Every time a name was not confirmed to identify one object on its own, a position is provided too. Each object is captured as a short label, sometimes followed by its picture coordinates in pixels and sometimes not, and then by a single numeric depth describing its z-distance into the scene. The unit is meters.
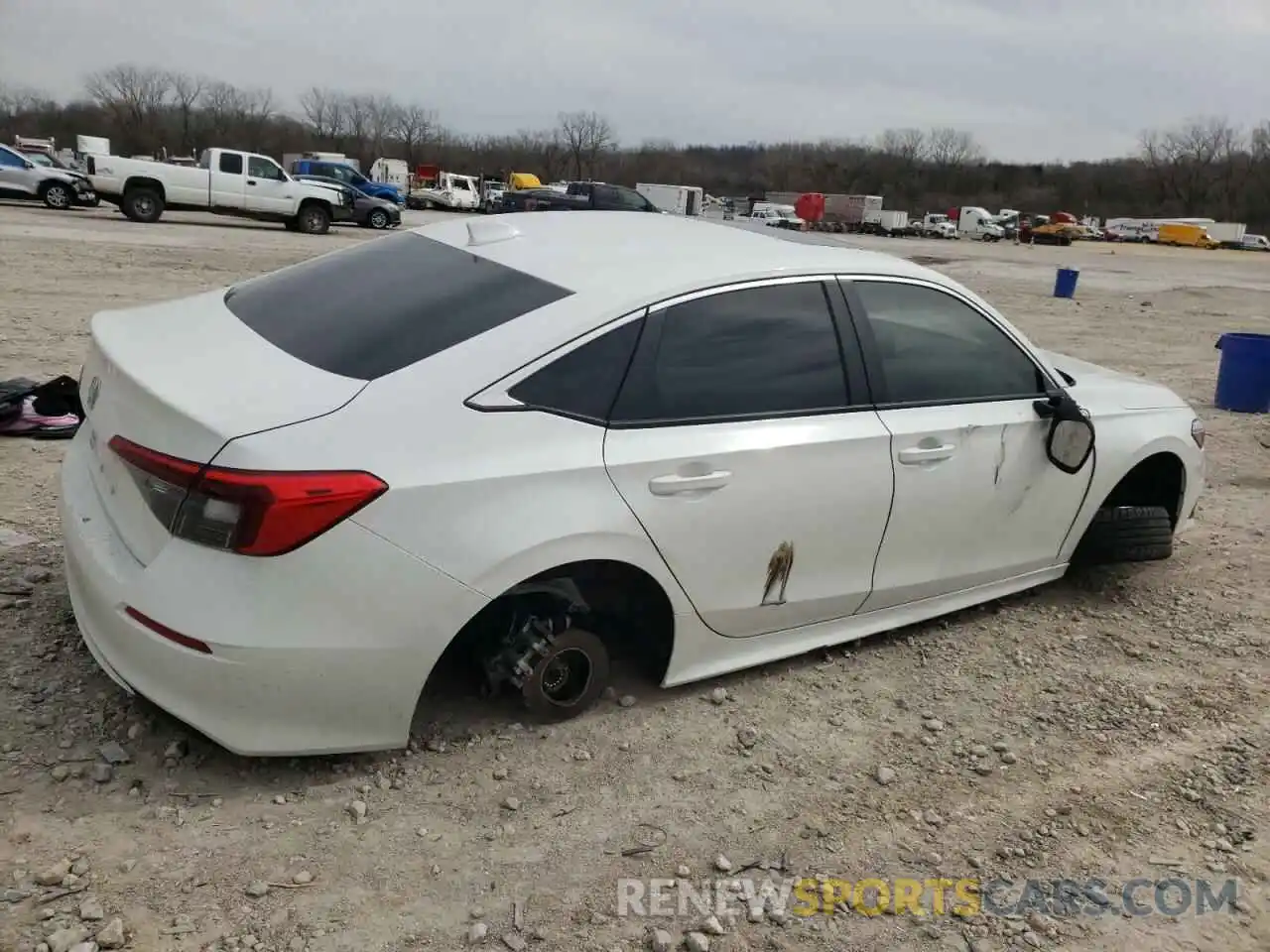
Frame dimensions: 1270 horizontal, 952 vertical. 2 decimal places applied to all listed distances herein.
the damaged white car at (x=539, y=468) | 2.55
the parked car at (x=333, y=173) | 32.91
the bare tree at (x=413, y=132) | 112.12
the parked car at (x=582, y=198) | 31.91
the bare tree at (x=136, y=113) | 95.71
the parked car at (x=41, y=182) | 25.30
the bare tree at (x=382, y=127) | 112.06
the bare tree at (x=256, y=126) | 95.47
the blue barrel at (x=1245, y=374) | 9.20
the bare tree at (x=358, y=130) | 109.88
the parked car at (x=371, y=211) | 28.53
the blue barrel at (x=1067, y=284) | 22.09
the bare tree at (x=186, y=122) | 91.16
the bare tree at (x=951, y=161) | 135.50
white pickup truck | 23.05
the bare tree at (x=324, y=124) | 111.82
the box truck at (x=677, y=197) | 54.16
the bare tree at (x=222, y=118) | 95.62
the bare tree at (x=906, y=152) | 134.62
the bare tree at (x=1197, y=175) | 115.38
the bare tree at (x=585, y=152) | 113.44
